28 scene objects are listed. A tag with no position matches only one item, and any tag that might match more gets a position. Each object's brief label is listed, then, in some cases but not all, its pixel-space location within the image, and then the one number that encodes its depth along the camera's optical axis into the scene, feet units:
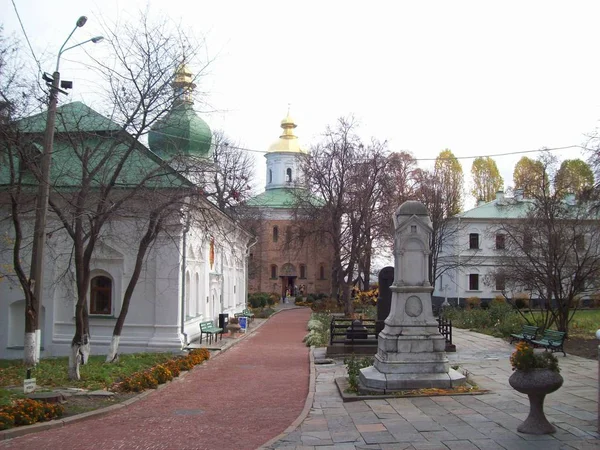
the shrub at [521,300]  140.54
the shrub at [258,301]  169.89
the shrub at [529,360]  28.63
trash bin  98.11
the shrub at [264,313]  146.53
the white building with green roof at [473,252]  161.99
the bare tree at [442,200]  130.21
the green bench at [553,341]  61.16
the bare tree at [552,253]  78.23
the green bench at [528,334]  67.74
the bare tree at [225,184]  53.11
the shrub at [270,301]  175.34
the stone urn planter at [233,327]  97.45
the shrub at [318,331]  80.69
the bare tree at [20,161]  47.29
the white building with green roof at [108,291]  71.82
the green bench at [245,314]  123.93
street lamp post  45.78
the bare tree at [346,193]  115.44
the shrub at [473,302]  159.02
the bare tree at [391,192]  116.57
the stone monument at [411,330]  40.27
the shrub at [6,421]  31.44
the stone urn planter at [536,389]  27.96
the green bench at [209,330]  81.61
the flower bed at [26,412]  31.83
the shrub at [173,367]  53.68
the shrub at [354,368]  41.12
